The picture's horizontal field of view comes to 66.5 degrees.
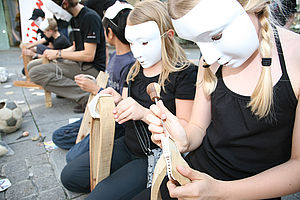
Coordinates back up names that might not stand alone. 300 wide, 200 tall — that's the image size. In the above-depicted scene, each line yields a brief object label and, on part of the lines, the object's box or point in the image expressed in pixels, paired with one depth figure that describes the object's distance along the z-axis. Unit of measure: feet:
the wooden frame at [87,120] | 6.18
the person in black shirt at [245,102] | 2.29
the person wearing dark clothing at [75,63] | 8.71
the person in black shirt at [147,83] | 3.86
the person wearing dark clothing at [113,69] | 5.59
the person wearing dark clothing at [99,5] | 7.54
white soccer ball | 7.42
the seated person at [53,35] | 11.31
